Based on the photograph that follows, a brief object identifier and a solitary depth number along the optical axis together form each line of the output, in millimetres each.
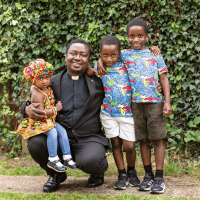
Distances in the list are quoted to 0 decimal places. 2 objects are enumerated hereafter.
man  2863
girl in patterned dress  2707
